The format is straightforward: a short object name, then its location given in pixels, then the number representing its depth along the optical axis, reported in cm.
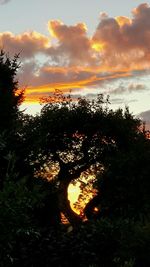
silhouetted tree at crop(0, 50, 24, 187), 2908
